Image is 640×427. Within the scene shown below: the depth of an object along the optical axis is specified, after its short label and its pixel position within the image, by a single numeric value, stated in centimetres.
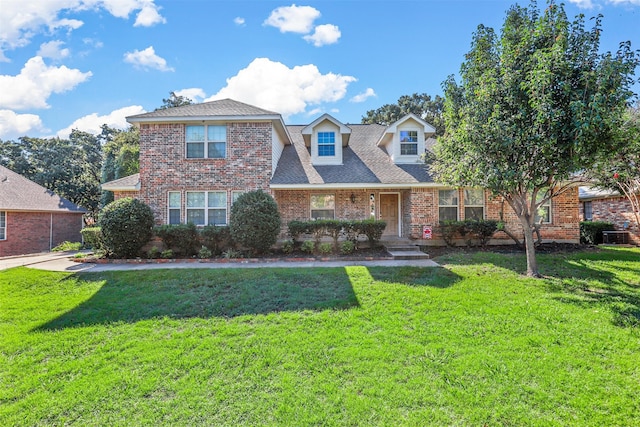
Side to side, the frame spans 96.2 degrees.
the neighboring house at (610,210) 1457
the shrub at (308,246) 1033
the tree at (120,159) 1694
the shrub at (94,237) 1080
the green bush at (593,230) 1484
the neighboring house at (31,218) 1521
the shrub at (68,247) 1515
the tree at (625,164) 644
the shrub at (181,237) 1049
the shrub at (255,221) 986
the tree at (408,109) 2994
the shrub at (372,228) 1066
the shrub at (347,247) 1021
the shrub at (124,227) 984
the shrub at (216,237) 1059
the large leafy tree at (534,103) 605
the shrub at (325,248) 1017
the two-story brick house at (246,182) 1171
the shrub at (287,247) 1058
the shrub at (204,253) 1011
